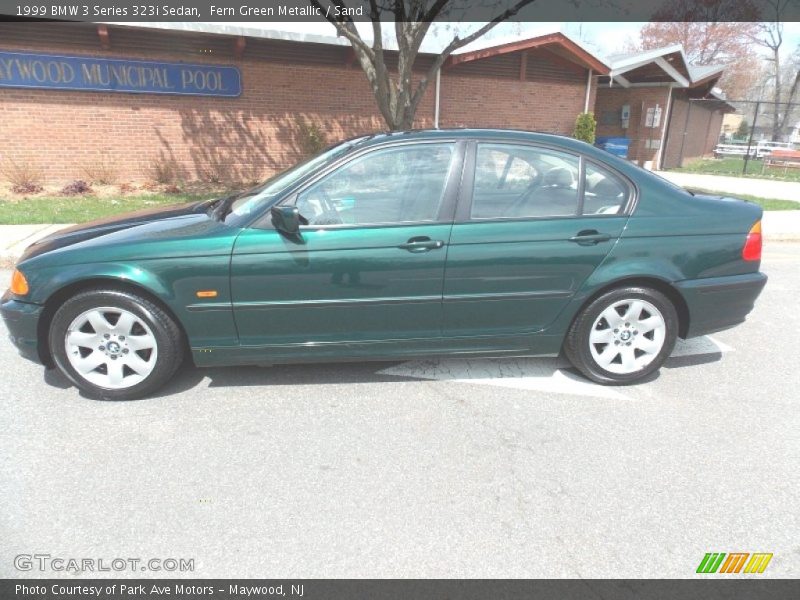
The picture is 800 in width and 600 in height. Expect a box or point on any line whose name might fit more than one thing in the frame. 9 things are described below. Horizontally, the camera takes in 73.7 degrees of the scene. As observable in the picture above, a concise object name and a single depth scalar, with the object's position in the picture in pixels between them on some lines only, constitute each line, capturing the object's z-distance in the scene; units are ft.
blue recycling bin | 54.85
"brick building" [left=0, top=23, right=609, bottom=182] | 34.01
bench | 64.49
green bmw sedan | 10.19
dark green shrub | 48.96
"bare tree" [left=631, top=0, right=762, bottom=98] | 112.57
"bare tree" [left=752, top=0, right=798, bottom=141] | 106.11
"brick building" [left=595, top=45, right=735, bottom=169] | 56.39
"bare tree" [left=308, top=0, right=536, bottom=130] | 29.25
